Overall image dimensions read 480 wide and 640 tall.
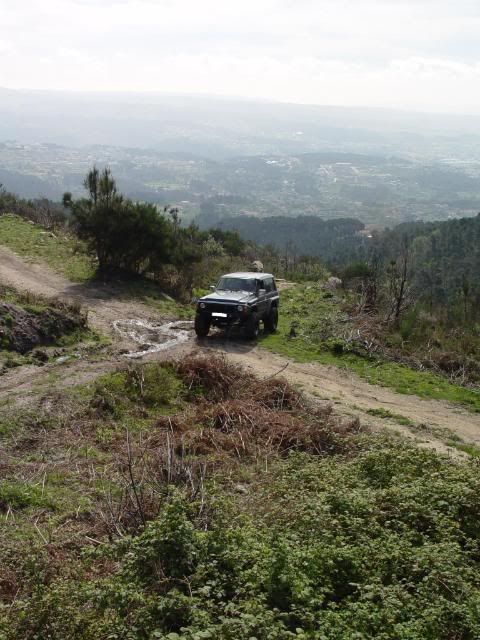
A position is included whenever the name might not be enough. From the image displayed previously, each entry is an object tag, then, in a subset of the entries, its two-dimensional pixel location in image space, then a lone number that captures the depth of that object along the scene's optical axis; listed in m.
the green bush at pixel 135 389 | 11.04
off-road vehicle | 16.86
